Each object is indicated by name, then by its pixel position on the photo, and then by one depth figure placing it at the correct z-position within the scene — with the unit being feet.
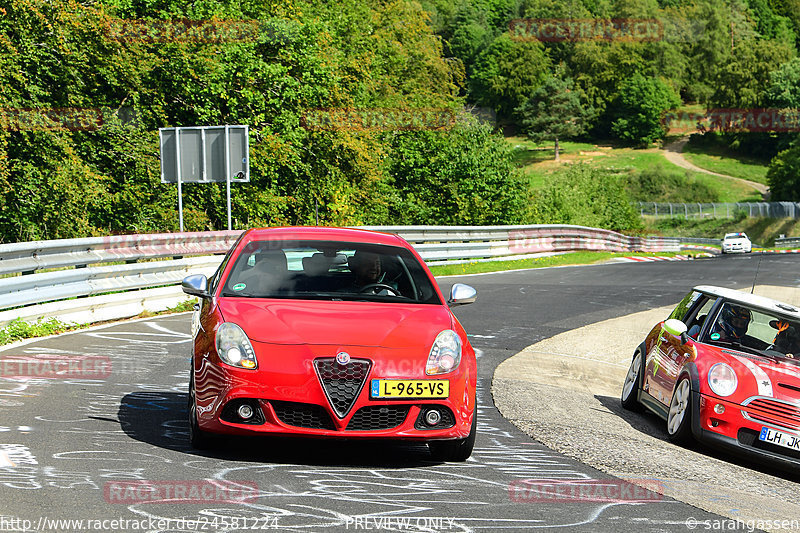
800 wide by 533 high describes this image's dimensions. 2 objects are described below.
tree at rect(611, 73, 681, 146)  517.14
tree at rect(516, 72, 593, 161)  504.84
